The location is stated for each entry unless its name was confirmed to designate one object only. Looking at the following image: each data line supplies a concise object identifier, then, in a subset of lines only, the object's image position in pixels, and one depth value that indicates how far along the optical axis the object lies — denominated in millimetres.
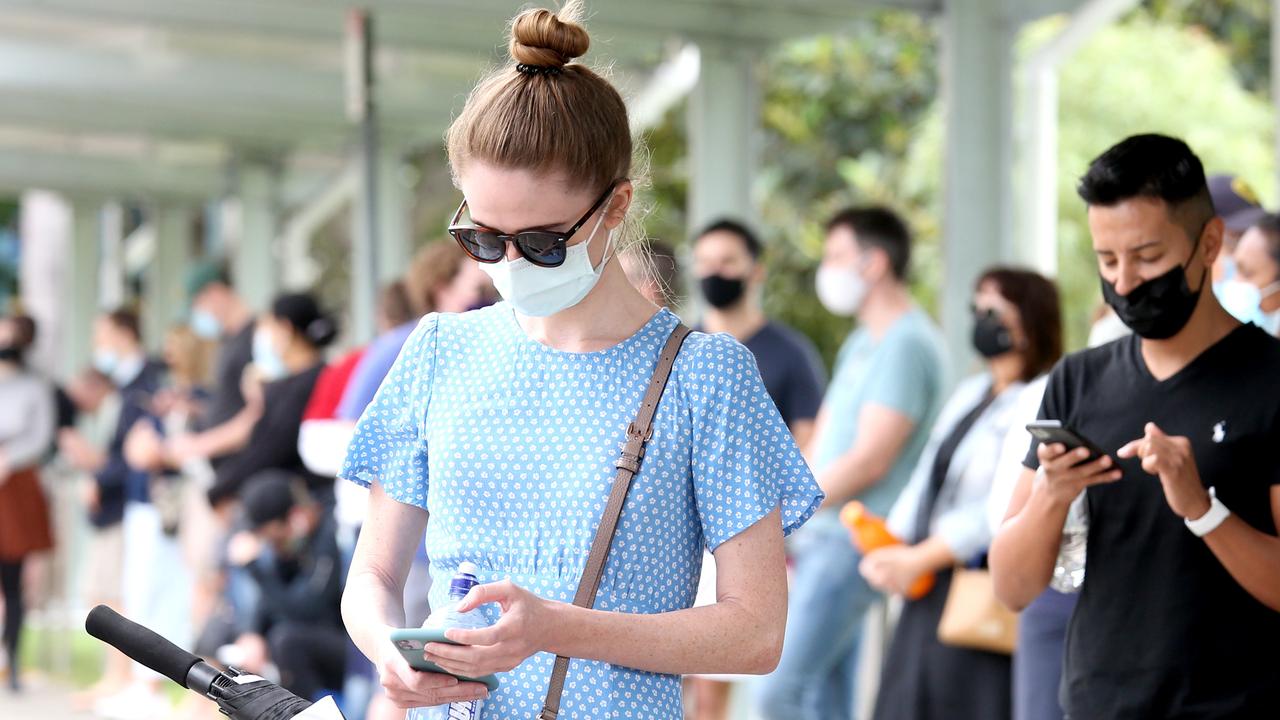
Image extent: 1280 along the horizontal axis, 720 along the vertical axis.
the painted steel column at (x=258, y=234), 26219
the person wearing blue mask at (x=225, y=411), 16594
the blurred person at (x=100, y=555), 20187
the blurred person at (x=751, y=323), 12242
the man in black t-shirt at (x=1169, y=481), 5930
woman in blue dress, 4430
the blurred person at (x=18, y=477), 20594
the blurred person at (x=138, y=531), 19016
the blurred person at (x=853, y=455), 11281
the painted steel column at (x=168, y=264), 30219
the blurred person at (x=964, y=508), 9437
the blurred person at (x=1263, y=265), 8445
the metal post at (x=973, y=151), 13516
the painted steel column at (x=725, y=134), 16609
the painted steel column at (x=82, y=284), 30906
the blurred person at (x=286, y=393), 14625
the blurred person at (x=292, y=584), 13641
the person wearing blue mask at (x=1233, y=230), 8211
